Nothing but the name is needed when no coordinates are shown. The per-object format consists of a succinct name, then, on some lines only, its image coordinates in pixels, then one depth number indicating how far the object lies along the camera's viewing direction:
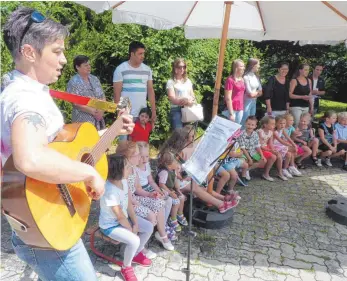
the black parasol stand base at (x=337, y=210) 4.11
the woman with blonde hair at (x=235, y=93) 5.64
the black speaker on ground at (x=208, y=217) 3.78
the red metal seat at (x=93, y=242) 2.98
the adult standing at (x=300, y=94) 6.42
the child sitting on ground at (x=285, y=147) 5.71
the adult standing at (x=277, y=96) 6.30
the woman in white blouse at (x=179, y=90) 5.18
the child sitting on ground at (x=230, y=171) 4.52
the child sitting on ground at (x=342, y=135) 6.34
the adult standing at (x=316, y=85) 7.14
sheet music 2.62
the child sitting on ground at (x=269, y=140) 5.55
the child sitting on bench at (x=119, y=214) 2.83
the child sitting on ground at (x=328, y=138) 6.31
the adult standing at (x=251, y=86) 6.10
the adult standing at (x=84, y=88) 4.15
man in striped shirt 4.55
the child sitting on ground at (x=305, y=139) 6.09
